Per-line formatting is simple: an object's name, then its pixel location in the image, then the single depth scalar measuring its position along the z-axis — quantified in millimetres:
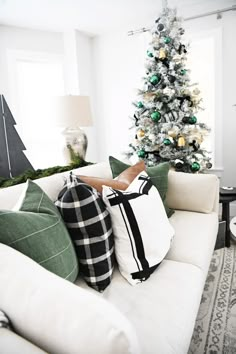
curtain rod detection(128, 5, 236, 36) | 2844
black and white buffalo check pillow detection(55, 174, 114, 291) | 1031
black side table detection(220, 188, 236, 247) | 2275
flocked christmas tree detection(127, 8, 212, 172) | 2656
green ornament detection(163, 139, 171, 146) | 2646
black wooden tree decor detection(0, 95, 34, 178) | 1939
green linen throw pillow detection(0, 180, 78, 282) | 820
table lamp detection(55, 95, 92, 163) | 2258
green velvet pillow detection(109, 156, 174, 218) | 1750
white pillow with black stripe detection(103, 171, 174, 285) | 1114
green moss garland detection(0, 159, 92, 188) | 1638
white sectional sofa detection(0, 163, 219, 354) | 502
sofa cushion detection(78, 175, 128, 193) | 1359
